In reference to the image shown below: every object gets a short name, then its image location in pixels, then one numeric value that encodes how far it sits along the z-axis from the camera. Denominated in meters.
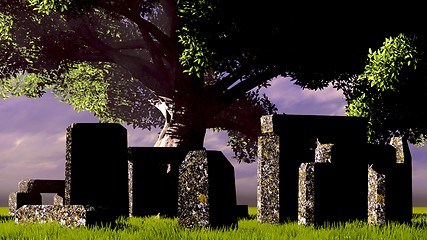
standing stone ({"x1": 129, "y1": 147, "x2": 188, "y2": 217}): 21.34
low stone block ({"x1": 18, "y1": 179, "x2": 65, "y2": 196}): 25.44
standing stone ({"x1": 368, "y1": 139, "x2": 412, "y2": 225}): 15.52
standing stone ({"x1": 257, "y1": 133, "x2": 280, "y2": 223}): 18.42
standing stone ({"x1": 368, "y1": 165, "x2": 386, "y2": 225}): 15.52
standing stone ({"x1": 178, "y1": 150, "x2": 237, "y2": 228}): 13.49
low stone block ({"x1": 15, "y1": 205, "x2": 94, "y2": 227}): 14.48
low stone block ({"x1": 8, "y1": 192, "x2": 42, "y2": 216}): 24.98
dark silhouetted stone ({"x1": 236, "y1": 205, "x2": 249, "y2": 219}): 22.05
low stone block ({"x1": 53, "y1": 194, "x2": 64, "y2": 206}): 25.58
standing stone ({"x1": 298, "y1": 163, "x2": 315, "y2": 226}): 15.45
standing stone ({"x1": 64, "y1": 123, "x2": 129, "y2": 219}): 17.59
